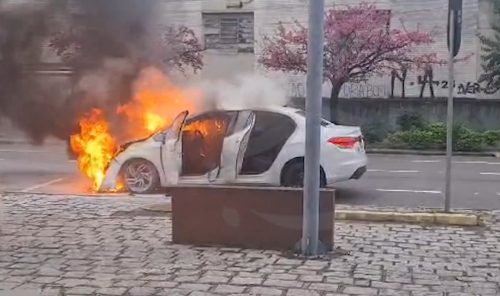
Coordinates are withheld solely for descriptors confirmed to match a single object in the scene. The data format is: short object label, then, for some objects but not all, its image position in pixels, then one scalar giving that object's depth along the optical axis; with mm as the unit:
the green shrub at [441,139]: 20125
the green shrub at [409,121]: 22556
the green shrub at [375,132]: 21953
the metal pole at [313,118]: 6496
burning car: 10227
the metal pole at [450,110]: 8430
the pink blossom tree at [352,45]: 20578
